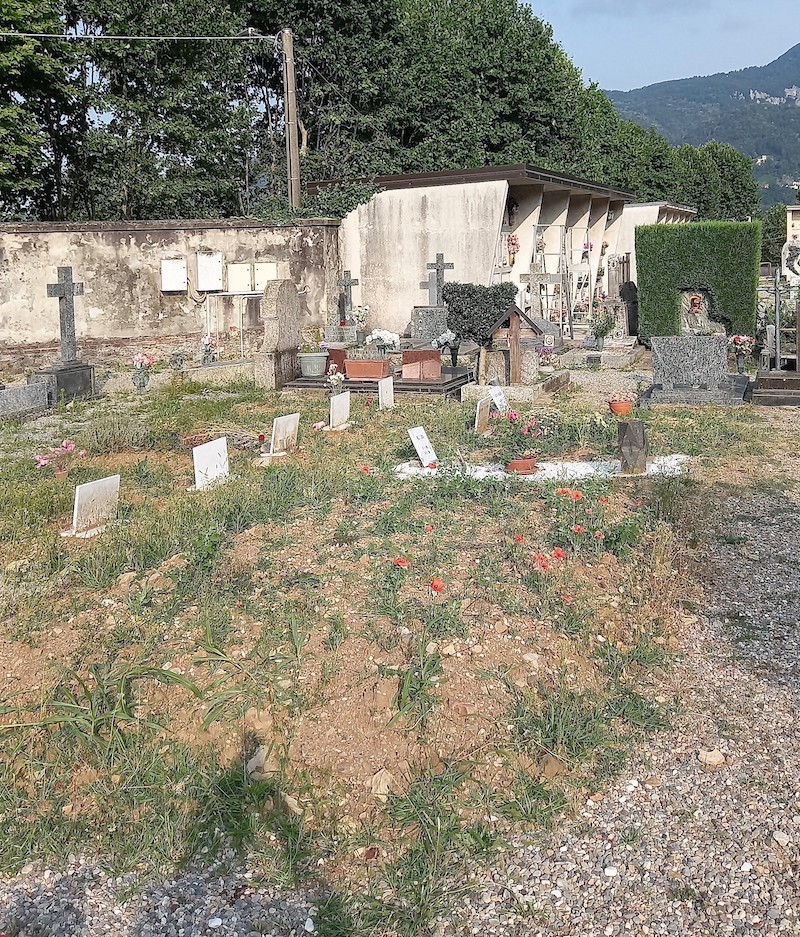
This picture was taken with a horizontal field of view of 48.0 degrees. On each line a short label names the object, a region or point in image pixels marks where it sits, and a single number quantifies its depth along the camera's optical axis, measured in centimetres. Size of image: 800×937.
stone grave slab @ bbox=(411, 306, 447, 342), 1747
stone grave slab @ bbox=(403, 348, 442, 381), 1396
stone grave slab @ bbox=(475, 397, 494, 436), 1036
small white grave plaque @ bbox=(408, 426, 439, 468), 877
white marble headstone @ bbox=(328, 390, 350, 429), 1107
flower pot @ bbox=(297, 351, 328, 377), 1476
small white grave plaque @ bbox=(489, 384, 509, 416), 1115
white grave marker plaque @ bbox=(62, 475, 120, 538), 696
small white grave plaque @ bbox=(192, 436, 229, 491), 827
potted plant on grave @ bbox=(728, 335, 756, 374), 1577
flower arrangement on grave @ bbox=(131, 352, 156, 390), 1498
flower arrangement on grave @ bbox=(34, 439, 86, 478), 907
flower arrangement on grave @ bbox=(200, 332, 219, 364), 1695
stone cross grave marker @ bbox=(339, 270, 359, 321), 2095
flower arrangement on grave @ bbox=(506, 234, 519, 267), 2263
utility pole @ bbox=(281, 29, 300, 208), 2183
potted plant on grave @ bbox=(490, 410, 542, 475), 862
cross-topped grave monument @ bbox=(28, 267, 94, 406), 1363
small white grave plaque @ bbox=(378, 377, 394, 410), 1256
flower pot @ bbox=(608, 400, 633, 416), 1093
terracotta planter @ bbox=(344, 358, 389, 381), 1416
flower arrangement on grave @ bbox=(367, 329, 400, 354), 1700
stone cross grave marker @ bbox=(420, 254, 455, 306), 1732
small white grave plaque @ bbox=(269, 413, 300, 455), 958
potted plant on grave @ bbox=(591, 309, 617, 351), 1992
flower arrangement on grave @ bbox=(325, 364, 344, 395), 1396
